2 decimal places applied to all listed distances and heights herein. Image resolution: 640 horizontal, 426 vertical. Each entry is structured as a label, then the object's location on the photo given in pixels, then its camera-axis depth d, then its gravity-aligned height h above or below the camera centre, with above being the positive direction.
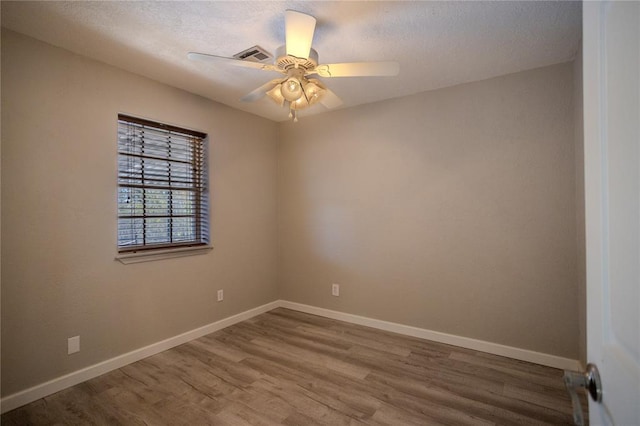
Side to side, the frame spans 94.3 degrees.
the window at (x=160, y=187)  2.56 +0.28
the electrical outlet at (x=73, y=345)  2.20 -0.95
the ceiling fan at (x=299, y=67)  1.57 +0.91
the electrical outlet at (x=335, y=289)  3.57 -0.90
